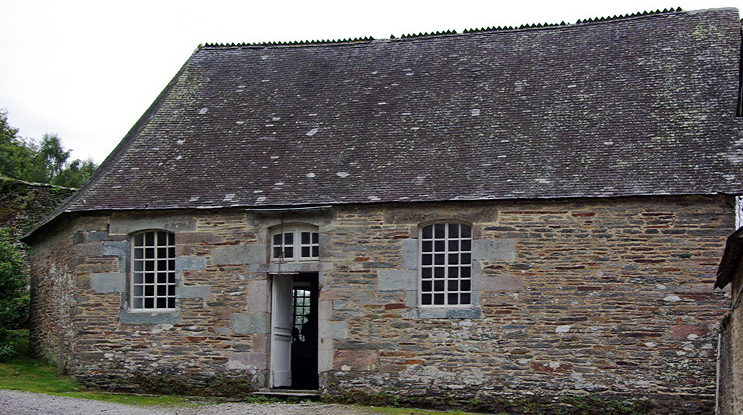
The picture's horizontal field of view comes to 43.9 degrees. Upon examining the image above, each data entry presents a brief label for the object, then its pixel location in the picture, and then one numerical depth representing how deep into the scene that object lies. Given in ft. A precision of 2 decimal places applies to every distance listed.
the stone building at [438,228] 50.42
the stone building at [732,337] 34.86
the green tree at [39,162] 134.92
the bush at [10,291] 67.50
